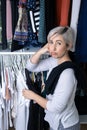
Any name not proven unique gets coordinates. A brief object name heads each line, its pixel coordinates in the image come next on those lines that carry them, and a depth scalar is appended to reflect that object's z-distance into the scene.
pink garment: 1.69
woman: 1.49
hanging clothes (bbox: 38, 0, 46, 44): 1.67
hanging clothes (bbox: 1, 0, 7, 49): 1.68
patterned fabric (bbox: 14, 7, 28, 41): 1.72
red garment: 1.69
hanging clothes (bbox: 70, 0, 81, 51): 1.68
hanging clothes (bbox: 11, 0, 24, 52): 1.70
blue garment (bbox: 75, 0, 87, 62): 1.72
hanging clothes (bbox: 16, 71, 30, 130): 1.91
